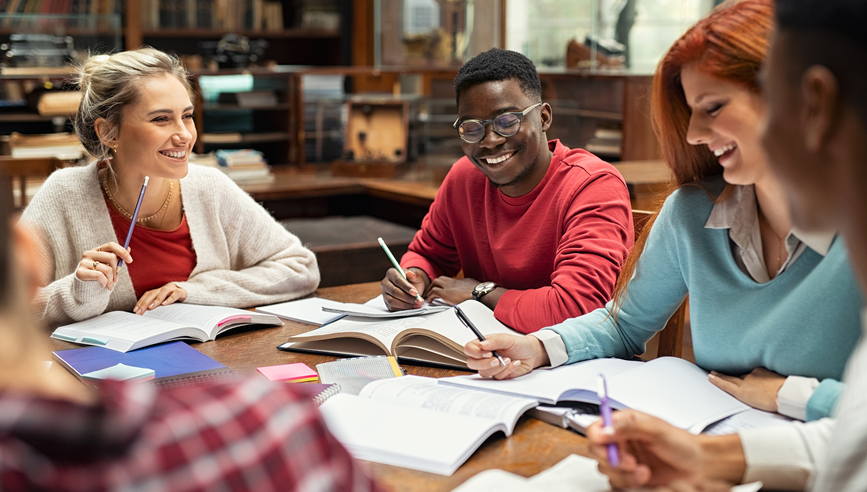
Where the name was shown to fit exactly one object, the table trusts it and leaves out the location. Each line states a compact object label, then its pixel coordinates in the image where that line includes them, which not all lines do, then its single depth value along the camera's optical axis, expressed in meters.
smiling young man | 1.71
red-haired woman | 1.18
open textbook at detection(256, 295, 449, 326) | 1.76
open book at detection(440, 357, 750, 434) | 1.18
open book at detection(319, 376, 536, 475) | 1.08
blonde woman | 1.97
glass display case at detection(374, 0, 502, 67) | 4.51
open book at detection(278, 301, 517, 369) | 1.50
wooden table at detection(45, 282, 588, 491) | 1.03
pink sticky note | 1.43
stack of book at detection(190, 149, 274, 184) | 4.30
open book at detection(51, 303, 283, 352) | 1.65
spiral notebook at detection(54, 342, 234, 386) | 1.43
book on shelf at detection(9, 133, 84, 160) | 3.94
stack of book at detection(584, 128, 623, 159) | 4.04
